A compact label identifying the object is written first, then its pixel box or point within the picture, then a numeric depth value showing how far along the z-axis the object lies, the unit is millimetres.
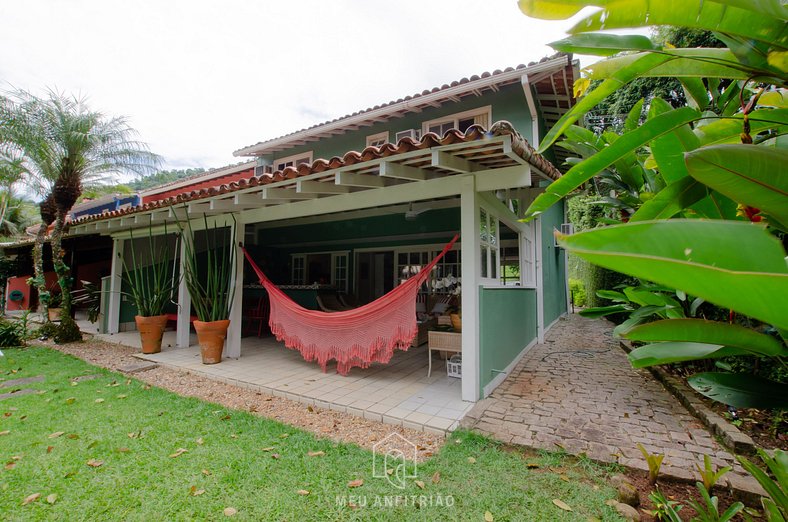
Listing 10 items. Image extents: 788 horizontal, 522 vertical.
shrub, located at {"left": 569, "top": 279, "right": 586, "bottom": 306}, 14883
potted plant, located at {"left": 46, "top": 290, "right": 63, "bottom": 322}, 8500
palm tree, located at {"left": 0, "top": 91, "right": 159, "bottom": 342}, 5879
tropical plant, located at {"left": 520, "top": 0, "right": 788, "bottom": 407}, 339
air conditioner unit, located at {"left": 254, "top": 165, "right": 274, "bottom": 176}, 9030
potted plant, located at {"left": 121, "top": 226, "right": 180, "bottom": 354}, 5219
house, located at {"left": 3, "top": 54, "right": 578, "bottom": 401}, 3291
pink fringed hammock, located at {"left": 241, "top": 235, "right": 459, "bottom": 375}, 3686
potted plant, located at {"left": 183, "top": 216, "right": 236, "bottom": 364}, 4668
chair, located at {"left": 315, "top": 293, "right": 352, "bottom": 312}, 6271
